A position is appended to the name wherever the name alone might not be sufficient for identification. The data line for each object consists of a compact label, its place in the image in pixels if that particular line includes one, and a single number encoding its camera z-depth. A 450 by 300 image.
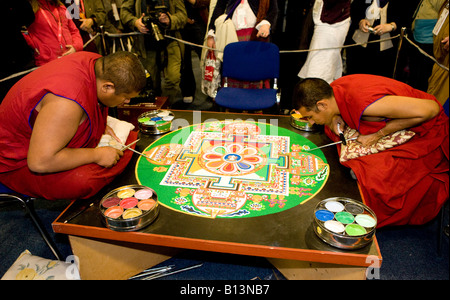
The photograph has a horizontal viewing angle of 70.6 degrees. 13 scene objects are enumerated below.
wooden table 1.25
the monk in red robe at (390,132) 1.69
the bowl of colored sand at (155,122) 2.18
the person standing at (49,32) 2.65
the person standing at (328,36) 2.88
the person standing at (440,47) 2.39
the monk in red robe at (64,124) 1.43
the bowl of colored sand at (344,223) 1.22
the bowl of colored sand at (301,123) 2.19
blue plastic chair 2.86
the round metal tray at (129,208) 1.33
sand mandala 1.51
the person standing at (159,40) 3.21
